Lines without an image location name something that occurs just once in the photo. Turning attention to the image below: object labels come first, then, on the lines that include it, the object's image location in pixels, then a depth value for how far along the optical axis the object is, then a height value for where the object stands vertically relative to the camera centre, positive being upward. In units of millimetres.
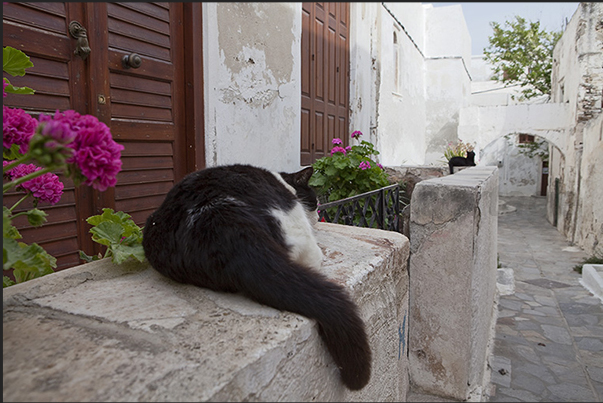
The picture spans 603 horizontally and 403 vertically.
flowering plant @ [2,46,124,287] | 760 +12
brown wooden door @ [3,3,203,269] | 2527 +473
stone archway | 12430 +1170
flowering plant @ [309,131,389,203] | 4473 -185
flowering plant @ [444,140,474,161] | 9430 +161
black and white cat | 1109 -276
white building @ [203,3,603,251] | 3984 +1135
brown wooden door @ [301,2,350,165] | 5570 +1163
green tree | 15641 +4048
